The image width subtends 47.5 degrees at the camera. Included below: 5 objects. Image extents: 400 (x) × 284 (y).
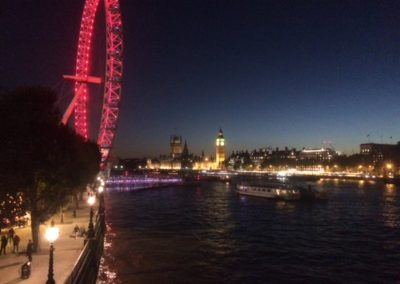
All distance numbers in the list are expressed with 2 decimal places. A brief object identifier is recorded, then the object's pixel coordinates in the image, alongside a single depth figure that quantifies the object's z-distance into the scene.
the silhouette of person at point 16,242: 22.86
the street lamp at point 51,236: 15.26
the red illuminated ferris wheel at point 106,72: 52.28
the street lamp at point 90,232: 24.41
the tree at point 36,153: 21.64
